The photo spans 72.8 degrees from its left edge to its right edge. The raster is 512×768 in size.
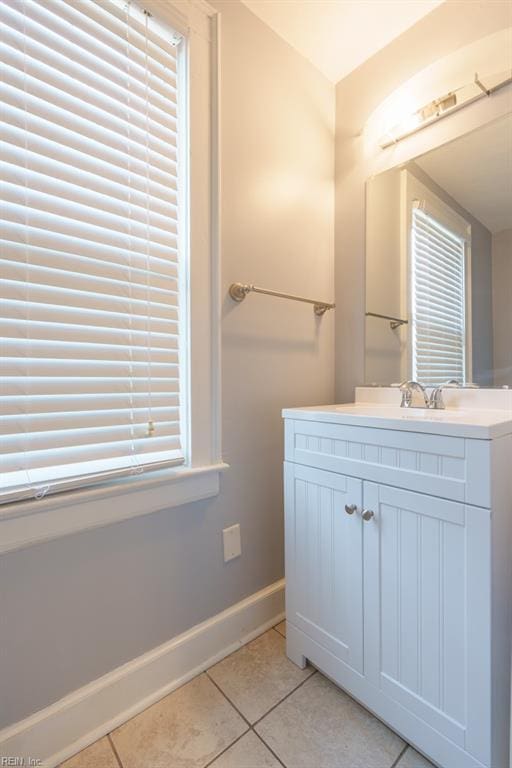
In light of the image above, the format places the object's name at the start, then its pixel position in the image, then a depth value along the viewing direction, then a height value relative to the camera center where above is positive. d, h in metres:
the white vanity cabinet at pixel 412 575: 0.70 -0.47
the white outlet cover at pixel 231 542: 1.17 -0.56
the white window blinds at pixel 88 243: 0.77 +0.35
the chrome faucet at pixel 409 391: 1.20 -0.05
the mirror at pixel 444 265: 1.07 +0.39
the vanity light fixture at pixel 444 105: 1.07 +0.92
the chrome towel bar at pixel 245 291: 1.17 +0.30
